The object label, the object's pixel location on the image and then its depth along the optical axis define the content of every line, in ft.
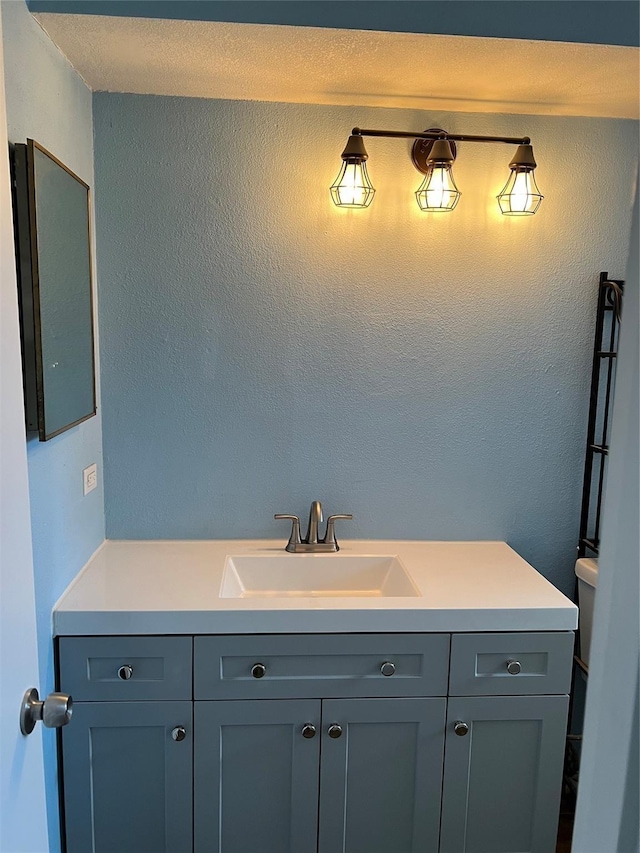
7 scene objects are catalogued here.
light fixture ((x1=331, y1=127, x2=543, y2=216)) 6.52
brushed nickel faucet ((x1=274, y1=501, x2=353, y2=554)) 7.14
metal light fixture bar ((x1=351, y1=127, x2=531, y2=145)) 6.63
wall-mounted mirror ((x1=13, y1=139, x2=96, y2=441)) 4.68
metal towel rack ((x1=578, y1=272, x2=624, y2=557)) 7.33
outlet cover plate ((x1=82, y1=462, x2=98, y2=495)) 6.53
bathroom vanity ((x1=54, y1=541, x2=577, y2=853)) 5.68
